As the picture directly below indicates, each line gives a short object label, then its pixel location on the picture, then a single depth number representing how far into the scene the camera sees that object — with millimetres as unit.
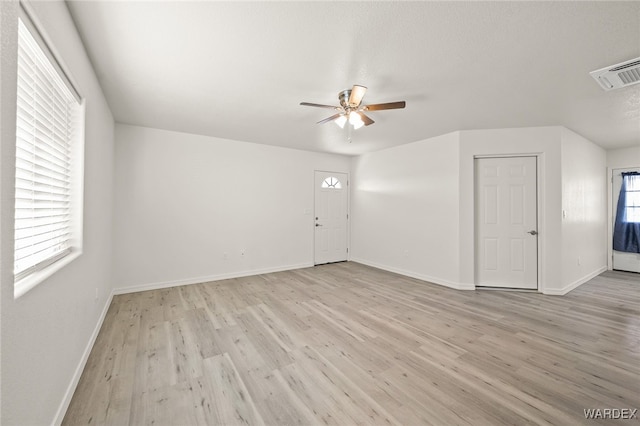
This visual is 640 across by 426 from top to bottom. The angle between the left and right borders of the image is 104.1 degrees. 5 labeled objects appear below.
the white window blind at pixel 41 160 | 1260
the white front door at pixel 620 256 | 5121
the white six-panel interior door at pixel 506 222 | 3973
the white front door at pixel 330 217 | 5816
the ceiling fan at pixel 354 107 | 2402
